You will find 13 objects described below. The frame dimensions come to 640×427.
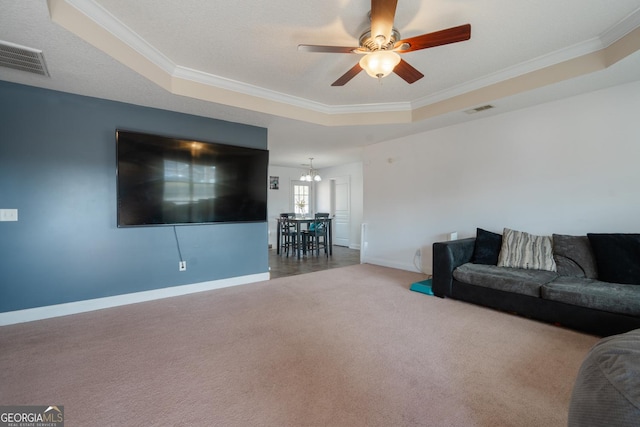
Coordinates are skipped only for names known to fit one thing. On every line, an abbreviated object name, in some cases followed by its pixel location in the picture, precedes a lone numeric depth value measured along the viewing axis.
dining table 6.36
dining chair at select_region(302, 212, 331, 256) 6.75
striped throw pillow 3.12
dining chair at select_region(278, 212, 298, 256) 6.82
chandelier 7.84
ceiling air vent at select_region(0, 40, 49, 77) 2.20
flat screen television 3.26
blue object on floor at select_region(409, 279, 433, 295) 3.60
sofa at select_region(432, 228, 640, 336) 2.36
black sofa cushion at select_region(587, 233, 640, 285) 2.59
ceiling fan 1.87
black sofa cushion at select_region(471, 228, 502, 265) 3.53
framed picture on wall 8.37
